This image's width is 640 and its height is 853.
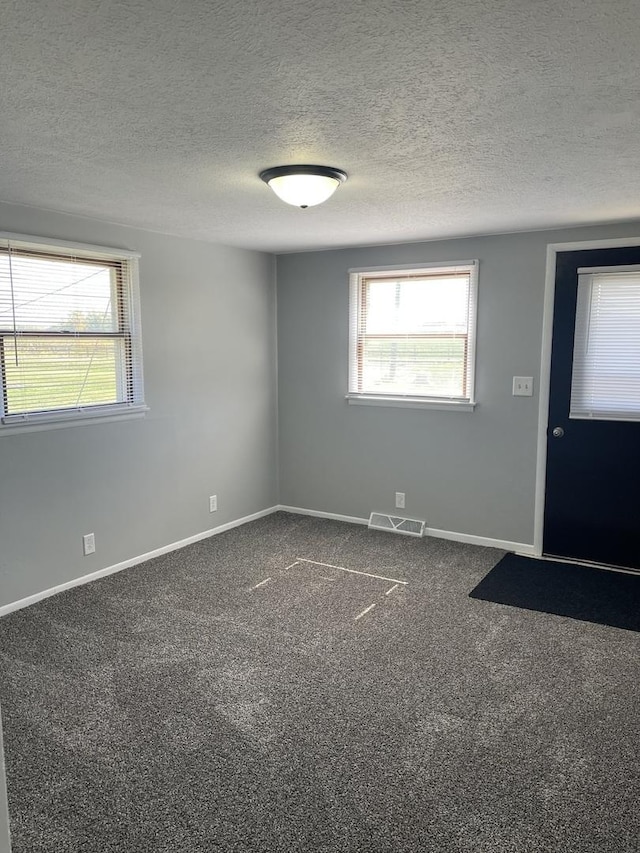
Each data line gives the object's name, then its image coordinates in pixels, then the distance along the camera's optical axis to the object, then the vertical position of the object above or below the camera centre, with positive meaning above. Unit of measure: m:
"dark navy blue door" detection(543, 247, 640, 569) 3.92 -0.78
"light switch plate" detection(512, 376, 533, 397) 4.20 -0.24
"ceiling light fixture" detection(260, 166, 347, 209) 2.48 +0.70
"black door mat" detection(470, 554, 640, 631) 3.40 -1.44
